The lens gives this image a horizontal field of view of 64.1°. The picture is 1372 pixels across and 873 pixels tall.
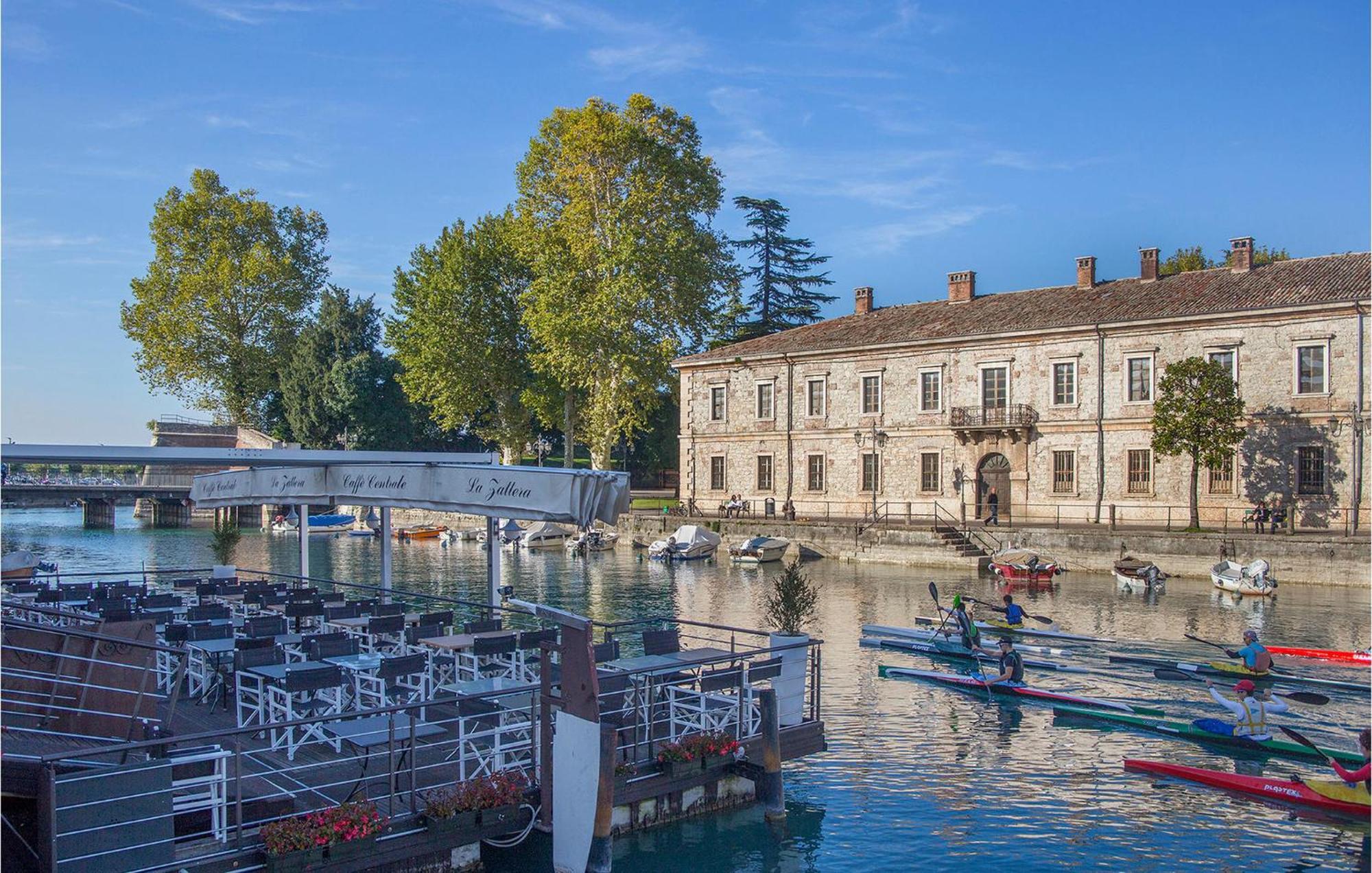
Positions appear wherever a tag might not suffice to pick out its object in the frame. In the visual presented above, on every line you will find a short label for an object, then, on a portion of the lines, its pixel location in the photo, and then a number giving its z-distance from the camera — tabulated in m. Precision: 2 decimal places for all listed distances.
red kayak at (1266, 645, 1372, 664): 22.25
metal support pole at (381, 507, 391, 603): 17.81
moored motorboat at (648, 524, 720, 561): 47.16
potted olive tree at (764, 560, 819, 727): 12.61
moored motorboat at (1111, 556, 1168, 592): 34.62
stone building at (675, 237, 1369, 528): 40.16
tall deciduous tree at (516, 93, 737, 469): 52.69
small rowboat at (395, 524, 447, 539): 61.25
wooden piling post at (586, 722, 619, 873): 9.63
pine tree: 79.19
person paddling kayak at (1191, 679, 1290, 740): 15.84
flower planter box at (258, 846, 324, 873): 8.25
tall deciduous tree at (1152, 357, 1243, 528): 39.59
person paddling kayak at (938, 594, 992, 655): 21.89
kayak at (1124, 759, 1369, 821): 12.95
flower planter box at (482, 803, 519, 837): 9.63
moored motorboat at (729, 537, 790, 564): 45.53
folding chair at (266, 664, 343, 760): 10.73
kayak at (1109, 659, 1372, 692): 19.80
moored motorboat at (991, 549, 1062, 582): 37.47
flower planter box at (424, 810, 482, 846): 9.30
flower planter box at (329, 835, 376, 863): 8.54
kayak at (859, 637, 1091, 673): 22.02
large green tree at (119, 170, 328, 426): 63.81
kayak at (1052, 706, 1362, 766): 15.39
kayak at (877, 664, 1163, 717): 17.97
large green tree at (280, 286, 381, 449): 68.12
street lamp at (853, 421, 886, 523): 50.47
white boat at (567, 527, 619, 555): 50.12
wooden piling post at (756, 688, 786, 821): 11.66
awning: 10.80
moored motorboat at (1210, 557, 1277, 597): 33.16
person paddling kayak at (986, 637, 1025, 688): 19.52
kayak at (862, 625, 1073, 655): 23.48
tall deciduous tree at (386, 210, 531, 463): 59.62
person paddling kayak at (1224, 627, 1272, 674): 19.33
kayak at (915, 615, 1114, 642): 25.12
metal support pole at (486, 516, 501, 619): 15.65
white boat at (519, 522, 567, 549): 54.16
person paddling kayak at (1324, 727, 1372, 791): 11.98
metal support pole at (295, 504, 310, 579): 20.52
